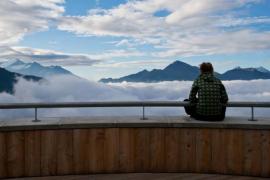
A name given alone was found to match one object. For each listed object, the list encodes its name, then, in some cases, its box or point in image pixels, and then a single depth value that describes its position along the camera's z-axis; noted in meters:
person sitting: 4.43
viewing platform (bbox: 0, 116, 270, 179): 4.24
